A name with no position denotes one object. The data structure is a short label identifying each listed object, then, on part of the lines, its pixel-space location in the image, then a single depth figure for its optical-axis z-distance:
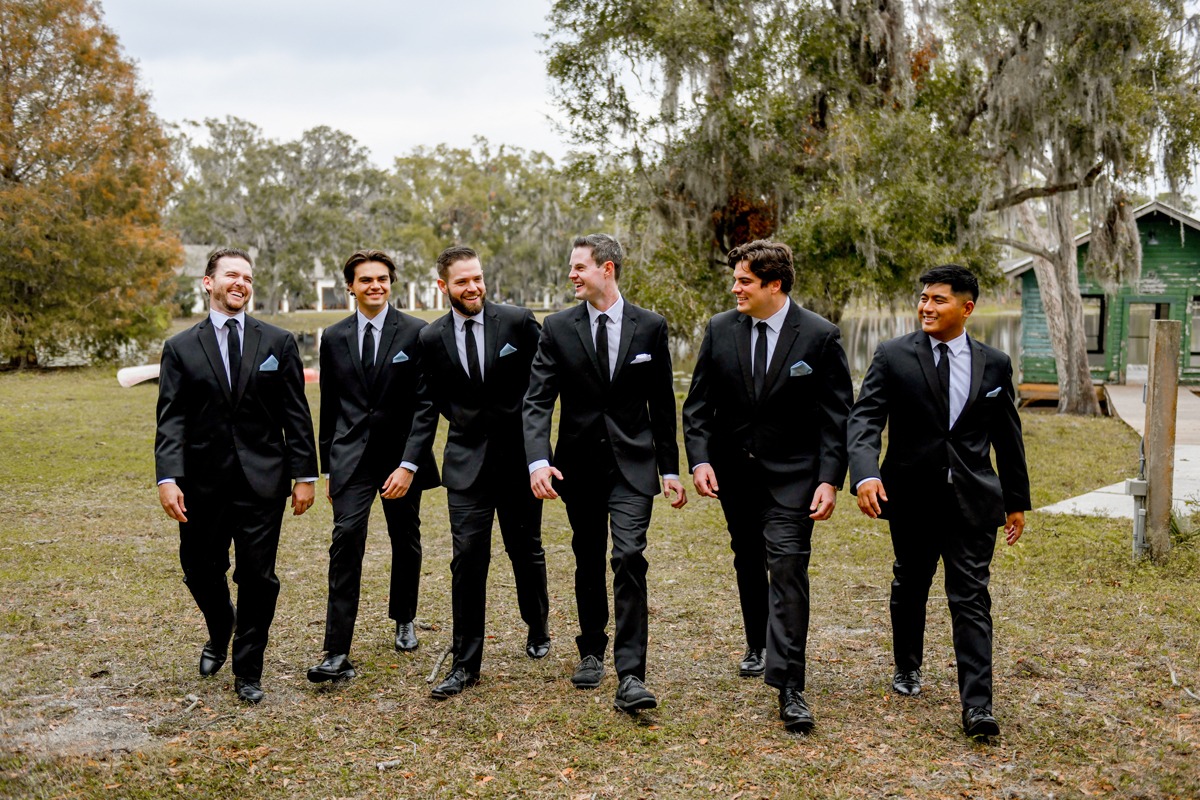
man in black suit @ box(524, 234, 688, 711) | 4.73
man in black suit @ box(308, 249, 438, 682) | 5.03
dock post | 7.21
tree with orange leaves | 27.16
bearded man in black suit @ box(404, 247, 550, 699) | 4.96
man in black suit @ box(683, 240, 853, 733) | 4.47
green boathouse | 25.16
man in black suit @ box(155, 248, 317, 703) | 4.76
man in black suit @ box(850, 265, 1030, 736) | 4.33
